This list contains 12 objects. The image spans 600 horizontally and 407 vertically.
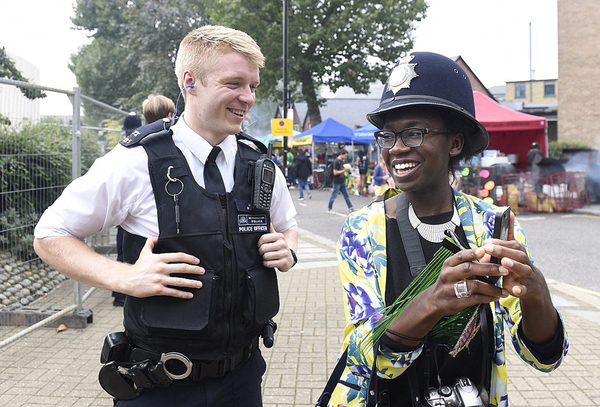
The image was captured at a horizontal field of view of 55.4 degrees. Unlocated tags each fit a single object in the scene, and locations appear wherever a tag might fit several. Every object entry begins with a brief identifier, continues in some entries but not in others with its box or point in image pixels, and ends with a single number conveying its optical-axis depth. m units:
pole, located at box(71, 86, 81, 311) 5.59
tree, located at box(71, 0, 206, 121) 37.91
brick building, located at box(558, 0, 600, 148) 23.31
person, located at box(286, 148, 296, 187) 27.83
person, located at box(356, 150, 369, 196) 22.64
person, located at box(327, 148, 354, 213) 16.33
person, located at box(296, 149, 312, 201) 21.09
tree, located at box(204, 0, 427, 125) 29.38
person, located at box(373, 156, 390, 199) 15.55
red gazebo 15.61
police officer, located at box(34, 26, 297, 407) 1.92
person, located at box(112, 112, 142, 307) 6.40
